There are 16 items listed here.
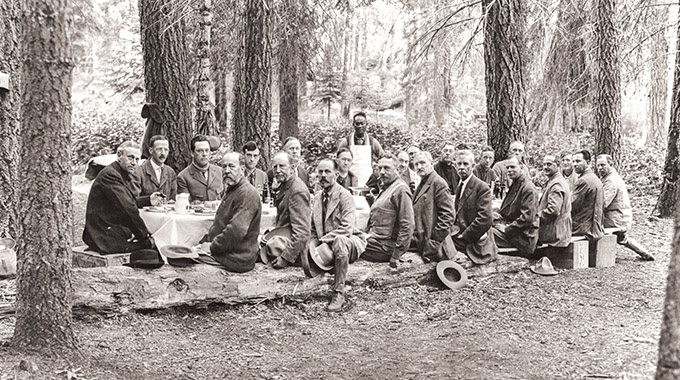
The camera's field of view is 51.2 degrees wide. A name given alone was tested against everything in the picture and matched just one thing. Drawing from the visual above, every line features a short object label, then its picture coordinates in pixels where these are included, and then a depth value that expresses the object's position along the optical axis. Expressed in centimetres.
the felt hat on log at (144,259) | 651
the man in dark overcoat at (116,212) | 688
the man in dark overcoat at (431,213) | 812
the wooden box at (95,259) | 694
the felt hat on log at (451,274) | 801
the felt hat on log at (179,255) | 666
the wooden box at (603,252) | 941
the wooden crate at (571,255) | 915
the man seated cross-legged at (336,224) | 738
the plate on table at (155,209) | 763
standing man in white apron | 1127
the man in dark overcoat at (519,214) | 891
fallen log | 618
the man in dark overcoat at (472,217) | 837
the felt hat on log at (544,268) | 885
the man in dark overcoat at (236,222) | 679
